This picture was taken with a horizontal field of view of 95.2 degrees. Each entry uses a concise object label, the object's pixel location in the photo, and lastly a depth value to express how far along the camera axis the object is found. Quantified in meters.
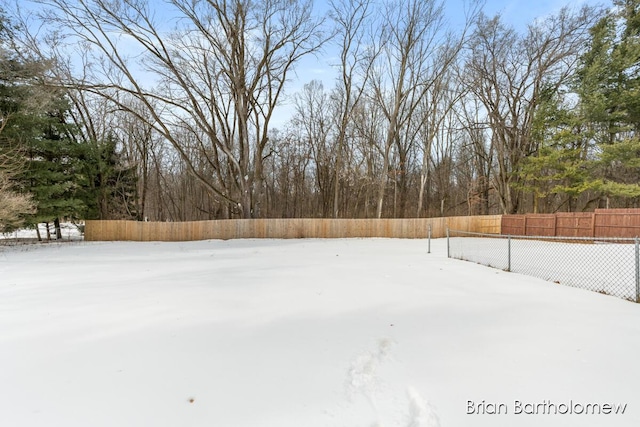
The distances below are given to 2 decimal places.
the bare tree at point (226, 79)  15.25
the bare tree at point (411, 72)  20.06
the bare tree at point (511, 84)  18.55
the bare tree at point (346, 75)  20.64
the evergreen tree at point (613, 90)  14.98
